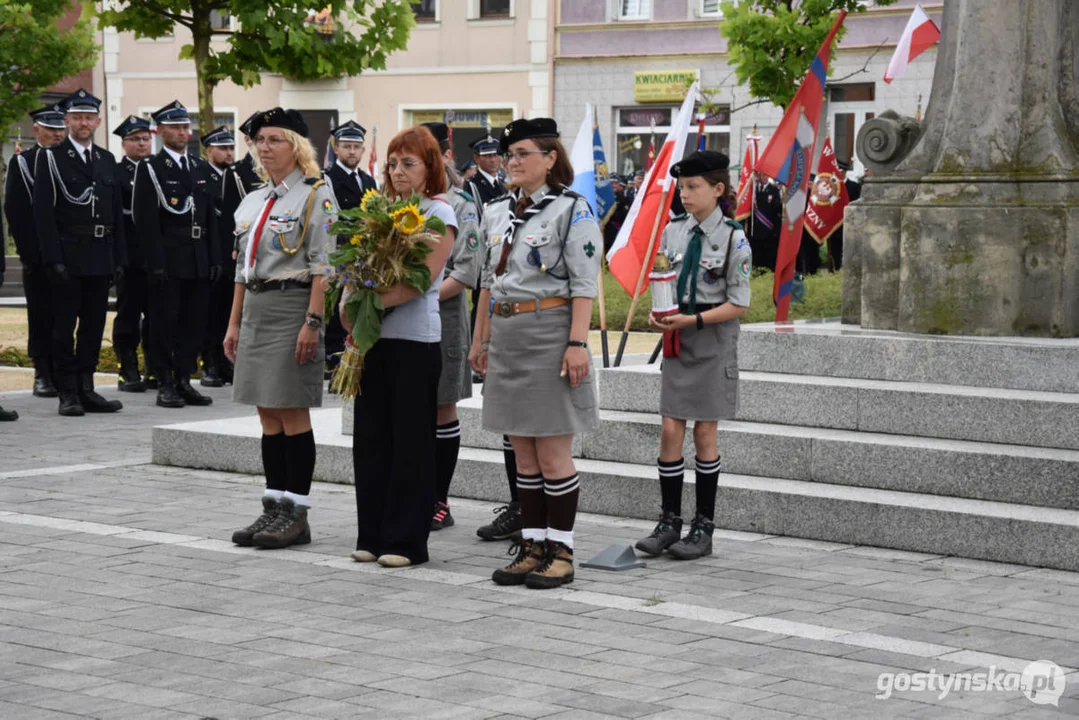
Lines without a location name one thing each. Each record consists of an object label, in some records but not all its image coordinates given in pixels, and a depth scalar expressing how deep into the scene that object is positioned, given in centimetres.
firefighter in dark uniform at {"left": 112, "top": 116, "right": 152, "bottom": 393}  1472
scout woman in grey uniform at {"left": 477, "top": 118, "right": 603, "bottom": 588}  750
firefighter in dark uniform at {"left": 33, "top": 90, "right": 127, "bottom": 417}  1377
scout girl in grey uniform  820
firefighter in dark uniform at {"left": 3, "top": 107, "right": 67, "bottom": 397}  1396
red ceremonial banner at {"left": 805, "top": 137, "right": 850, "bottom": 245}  2119
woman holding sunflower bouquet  798
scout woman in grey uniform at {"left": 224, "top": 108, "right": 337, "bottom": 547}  825
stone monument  1049
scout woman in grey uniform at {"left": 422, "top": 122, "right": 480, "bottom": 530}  862
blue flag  1415
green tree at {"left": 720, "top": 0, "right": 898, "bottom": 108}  2820
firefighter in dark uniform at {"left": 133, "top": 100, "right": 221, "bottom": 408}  1451
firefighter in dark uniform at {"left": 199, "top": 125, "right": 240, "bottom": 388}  1546
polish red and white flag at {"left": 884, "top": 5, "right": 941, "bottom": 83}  1528
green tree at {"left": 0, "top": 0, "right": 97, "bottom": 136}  3409
